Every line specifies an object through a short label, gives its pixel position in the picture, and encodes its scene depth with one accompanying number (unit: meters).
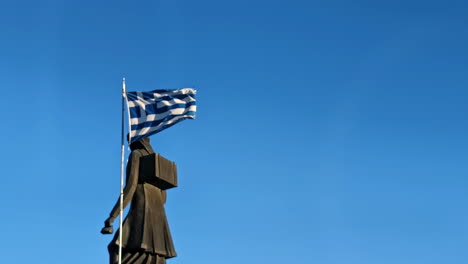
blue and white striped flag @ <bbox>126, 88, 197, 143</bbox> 23.06
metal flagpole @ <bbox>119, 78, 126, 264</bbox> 21.20
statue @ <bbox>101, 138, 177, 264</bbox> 21.80
